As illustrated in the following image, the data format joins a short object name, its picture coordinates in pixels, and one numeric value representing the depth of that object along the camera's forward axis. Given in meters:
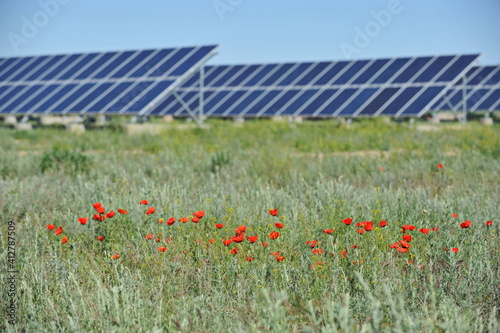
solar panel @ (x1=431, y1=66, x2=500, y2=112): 45.28
